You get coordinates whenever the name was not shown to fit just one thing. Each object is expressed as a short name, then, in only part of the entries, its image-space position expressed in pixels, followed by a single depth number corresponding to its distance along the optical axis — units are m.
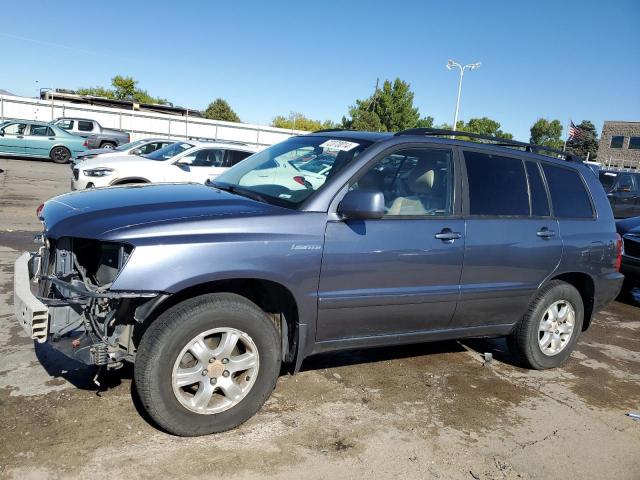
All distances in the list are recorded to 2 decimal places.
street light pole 37.78
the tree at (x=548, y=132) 76.40
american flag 36.28
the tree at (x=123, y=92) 63.12
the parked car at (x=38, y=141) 20.17
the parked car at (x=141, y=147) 15.09
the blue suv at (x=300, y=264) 2.99
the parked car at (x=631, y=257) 7.50
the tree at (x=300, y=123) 73.31
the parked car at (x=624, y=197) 14.34
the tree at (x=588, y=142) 75.06
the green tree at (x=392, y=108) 51.38
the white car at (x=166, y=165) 10.36
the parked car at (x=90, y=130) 23.73
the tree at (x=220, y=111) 65.12
